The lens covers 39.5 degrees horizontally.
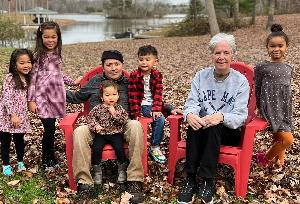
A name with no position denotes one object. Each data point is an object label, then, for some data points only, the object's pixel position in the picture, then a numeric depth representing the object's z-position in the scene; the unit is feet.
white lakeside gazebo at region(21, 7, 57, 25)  207.00
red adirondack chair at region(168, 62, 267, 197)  14.06
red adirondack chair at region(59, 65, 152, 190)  14.81
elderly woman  13.82
